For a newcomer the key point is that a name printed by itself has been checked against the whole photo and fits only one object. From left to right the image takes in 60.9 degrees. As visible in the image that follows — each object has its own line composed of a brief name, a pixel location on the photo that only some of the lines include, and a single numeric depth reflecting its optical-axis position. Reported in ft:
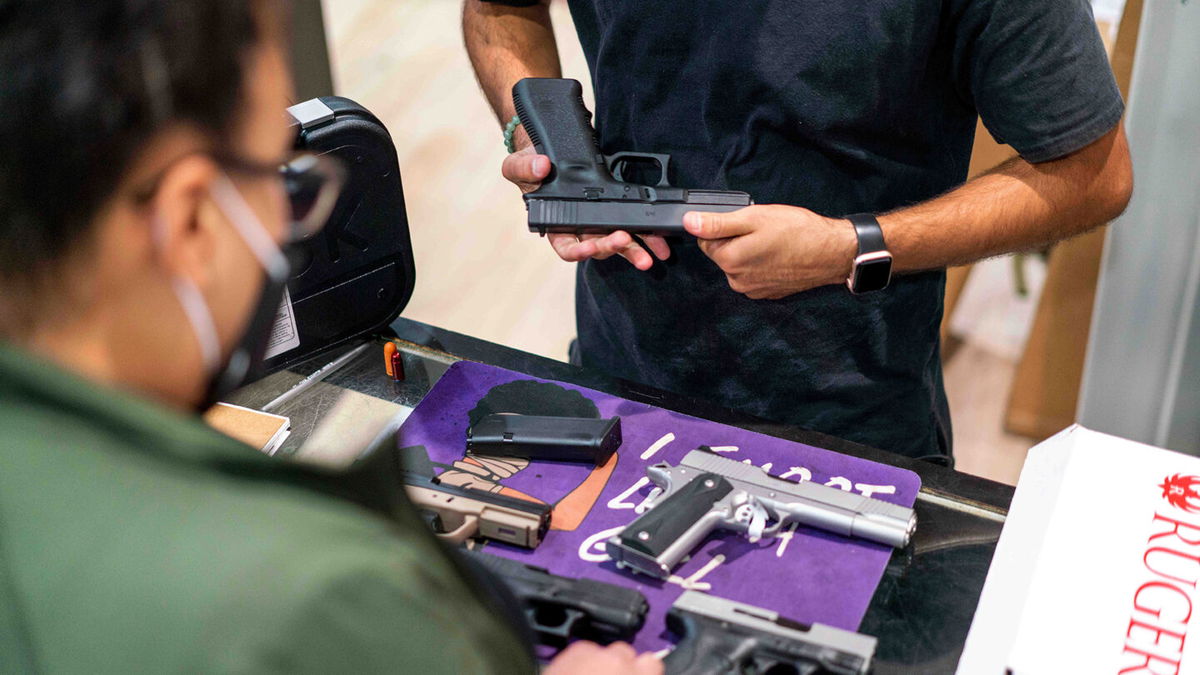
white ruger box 2.92
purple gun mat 3.31
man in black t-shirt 3.78
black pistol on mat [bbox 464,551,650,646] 3.05
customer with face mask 1.54
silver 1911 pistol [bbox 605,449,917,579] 3.34
